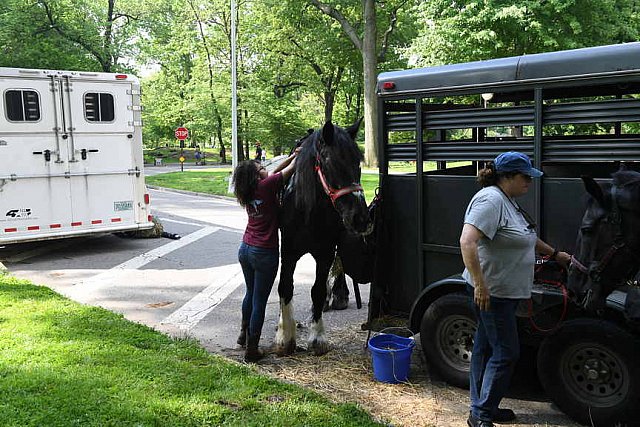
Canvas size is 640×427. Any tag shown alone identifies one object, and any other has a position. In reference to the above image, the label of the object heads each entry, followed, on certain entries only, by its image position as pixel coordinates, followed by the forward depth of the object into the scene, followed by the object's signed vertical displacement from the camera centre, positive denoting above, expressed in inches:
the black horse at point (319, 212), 197.9 -18.5
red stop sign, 1381.6 +68.2
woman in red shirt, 211.3 -26.1
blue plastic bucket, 194.4 -67.2
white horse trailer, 408.8 +7.4
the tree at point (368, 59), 999.0 +173.4
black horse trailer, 161.0 -15.0
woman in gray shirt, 146.9 -26.2
